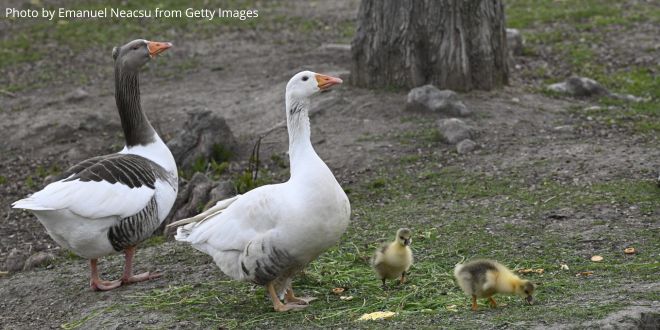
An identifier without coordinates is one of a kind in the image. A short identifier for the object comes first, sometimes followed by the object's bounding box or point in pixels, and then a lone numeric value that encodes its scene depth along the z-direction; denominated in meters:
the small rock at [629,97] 24.48
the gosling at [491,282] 12.22
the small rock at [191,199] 19.50
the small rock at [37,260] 18.16
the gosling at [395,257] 13.67
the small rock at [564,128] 22.25
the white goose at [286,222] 13.17
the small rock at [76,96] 28.02
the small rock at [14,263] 18.23
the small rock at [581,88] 24.97
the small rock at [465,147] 21.31
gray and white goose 15.29
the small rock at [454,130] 21.83
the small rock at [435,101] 23.11
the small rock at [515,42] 28.86
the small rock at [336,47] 29.48
